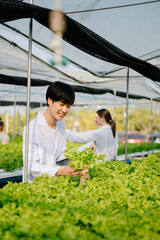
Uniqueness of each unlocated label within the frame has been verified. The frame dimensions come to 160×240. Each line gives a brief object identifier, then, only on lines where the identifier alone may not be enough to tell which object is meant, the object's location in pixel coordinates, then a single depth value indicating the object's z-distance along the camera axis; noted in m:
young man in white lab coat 2.92
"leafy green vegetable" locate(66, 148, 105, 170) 2.61
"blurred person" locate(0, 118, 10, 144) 8.74
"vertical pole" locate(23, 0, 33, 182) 2.86
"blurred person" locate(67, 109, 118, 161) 4.50
